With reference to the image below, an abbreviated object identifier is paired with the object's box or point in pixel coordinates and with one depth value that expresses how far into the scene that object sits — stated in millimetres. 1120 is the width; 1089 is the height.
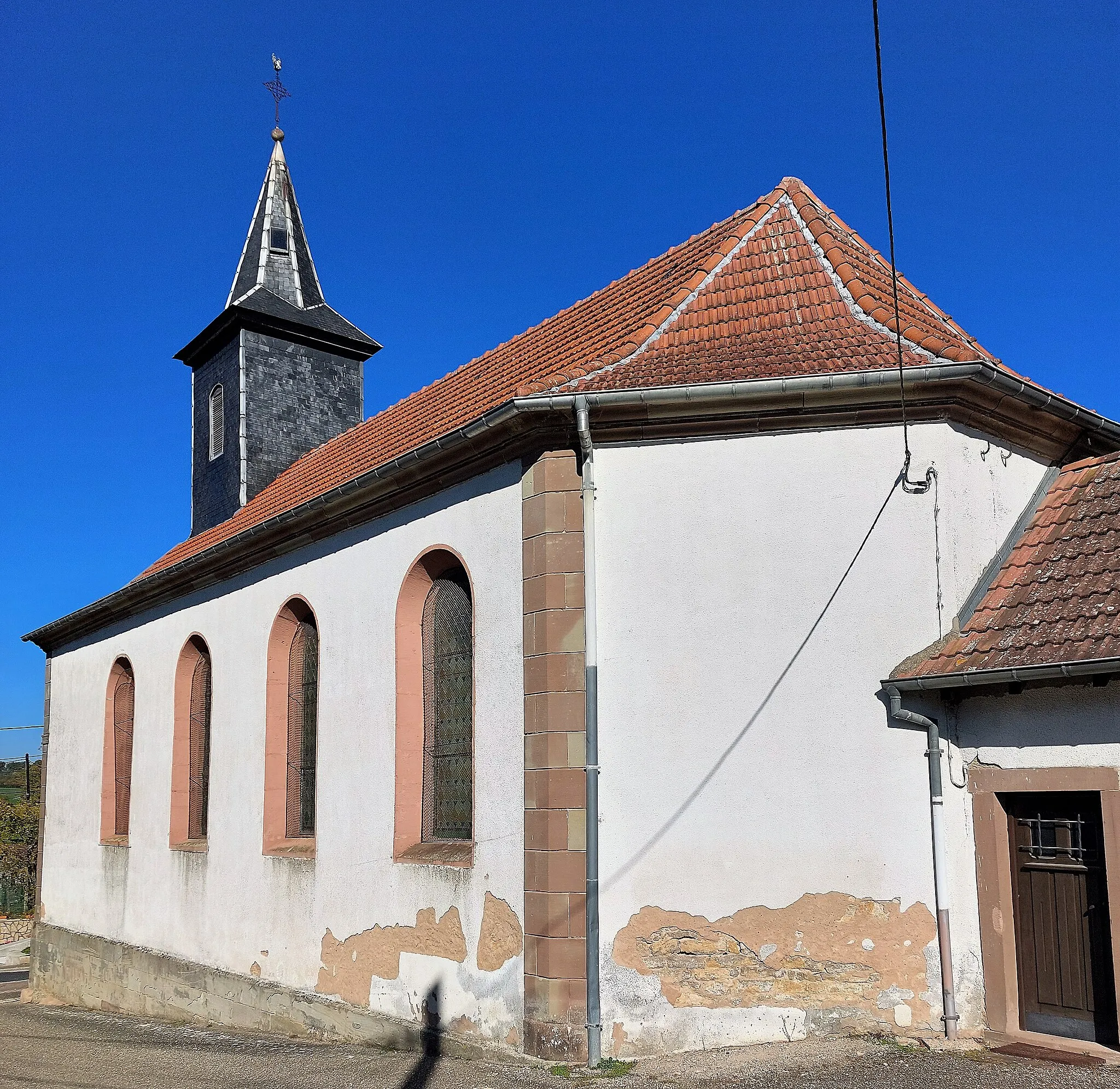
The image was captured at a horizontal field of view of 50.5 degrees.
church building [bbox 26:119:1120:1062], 7992
